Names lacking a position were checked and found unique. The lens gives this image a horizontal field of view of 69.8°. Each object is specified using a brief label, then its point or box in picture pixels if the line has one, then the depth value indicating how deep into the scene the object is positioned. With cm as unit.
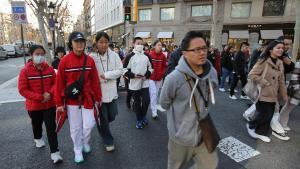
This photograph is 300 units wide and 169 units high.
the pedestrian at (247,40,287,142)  388
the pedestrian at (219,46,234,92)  879
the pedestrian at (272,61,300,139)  443
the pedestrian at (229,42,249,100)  758
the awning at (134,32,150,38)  2934
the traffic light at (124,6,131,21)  1052
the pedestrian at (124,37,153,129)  466
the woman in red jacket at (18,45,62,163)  325
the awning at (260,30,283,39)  2225
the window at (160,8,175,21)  2795
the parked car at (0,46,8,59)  2550
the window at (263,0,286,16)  2225
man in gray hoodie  213
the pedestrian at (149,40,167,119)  548
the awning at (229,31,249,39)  2378
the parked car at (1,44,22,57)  2982
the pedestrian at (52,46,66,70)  583
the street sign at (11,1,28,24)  797
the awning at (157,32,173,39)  2761
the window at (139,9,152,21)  2975
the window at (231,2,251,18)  2397
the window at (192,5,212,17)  2595
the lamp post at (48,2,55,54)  1406
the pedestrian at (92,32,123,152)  351
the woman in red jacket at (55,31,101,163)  308
